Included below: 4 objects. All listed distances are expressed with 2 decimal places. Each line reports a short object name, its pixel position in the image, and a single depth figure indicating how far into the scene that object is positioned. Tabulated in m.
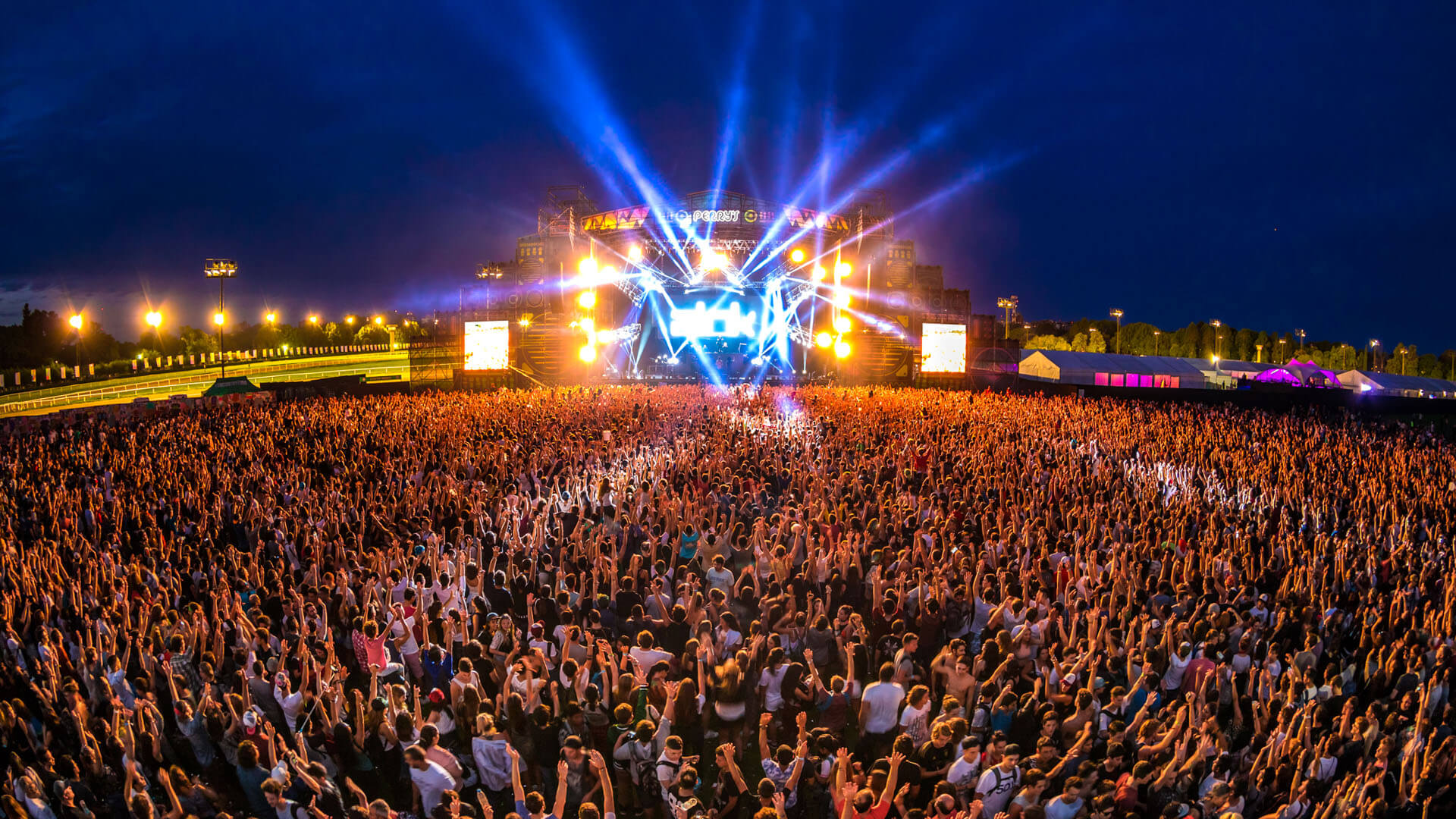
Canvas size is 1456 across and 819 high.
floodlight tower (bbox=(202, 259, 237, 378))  38.09
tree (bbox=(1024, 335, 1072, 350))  91.55
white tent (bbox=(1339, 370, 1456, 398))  56.25
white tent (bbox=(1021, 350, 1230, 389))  52.72
